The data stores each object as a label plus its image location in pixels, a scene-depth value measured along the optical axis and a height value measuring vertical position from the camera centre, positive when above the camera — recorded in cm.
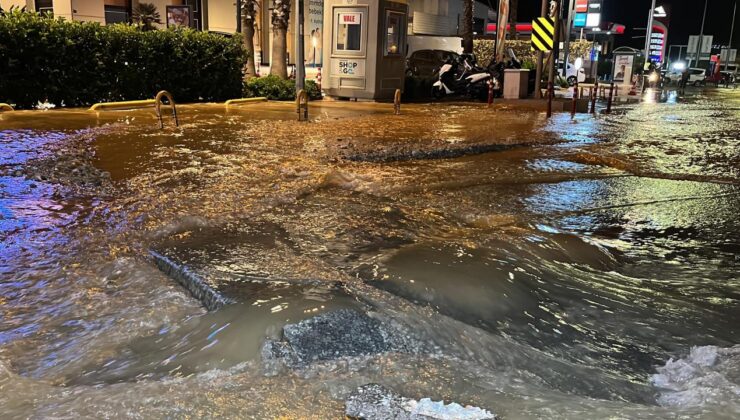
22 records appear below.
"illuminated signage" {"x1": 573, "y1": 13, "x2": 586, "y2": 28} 4391 +417
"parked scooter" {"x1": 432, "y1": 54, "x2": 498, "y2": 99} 2069 -22
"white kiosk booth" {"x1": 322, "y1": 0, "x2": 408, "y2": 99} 1828 +74
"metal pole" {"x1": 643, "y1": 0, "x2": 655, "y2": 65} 4156 +348
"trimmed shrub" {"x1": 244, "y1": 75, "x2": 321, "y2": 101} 1855 -57
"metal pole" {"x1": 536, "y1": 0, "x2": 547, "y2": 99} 2081 +14
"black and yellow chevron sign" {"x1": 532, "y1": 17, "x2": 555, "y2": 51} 1952 +142
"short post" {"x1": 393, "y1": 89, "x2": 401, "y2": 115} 1546 -79
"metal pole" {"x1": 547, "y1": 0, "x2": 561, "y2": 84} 1965 +118
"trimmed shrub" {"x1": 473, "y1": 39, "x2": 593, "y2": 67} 3110 +139
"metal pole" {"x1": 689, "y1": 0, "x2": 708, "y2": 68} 5806 +328
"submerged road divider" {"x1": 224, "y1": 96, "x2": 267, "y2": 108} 1625 -88
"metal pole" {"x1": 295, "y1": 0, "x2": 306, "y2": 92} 1608 +44
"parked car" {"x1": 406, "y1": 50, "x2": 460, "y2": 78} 2538 +56
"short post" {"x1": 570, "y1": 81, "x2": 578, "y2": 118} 1613 -63
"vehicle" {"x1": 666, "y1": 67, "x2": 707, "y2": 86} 4322 +42
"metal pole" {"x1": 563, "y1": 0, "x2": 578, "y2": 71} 3244 +248
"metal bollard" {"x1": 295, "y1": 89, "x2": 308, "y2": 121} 1291 -72
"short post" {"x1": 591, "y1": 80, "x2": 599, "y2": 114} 1766 -73
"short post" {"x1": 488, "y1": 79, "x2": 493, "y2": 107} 1805 -49
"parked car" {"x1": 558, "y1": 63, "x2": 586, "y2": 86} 3415 +36
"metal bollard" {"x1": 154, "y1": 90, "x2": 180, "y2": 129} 1130 -80
